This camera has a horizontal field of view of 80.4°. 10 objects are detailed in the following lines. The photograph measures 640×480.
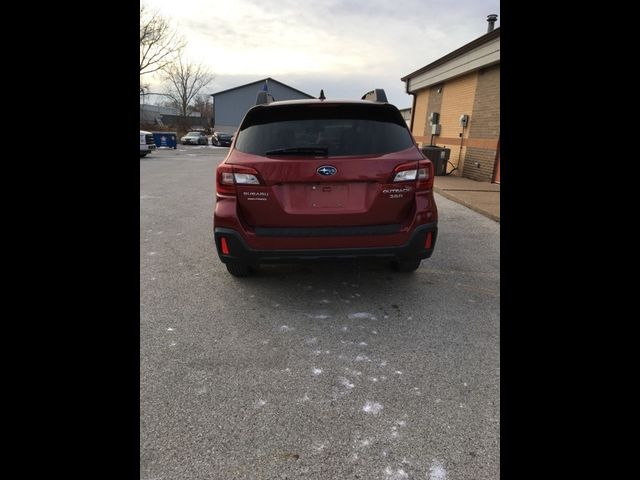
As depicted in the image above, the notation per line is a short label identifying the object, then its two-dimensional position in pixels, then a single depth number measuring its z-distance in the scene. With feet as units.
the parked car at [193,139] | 119.85
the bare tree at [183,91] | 196.25
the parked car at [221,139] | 121.60
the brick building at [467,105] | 36.32
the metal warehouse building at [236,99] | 162.30
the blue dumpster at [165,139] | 96.68
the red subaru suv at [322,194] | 9.77
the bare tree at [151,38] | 107.39
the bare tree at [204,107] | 234.79
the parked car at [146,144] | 66.03
